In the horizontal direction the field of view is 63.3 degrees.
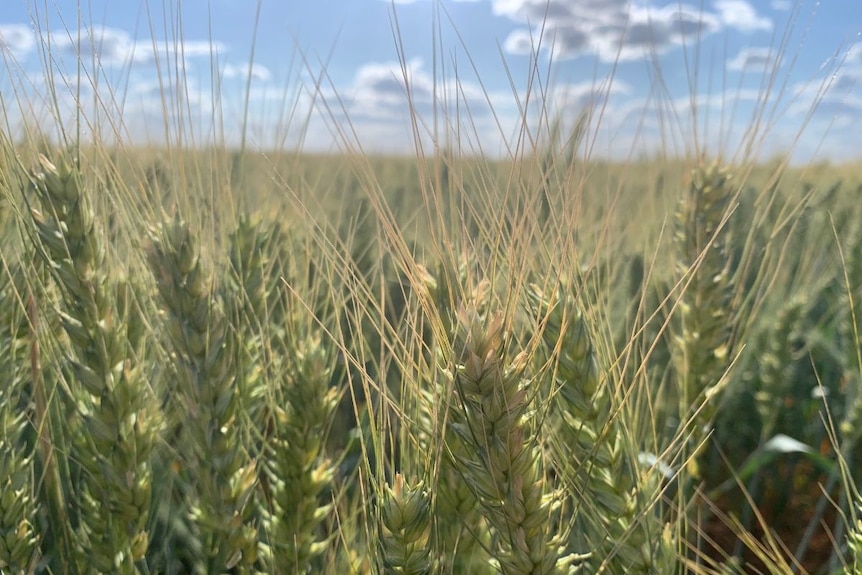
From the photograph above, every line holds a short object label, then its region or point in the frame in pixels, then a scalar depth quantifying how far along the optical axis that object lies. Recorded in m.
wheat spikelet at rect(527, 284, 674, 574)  0.15
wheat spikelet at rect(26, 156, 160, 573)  0.17
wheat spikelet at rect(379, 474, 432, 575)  0.12
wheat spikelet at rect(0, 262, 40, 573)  0.16
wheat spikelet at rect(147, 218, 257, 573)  0.17
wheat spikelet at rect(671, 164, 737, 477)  0.22
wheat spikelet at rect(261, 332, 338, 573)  0.18
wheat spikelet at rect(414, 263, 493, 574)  0.12
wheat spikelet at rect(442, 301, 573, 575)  0.12
